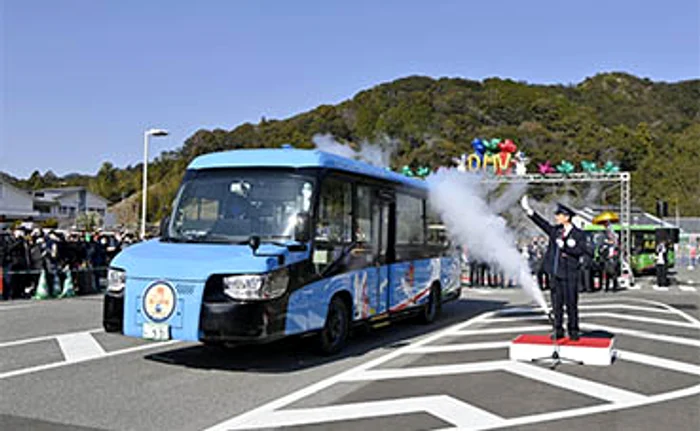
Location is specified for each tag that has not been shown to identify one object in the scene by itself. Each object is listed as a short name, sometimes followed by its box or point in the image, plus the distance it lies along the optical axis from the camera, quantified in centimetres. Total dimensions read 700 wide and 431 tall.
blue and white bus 782
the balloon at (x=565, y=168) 2883
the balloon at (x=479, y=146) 3409
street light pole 2588
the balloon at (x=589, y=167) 2872
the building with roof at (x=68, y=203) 9800
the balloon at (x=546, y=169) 2931
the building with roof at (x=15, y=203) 6806
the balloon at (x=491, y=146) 3344
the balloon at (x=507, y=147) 3291
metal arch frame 2742
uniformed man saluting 1010
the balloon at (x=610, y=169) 2833
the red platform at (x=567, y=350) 934
